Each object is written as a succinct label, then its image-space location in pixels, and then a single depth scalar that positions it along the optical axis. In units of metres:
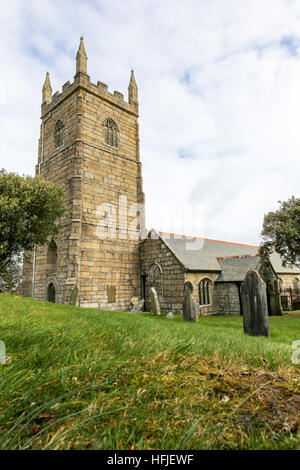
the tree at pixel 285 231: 15.89
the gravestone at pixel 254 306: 7.97
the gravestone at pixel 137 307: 14.18
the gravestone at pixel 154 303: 14.58
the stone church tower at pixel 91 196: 16.28
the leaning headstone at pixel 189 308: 11.13
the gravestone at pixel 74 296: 13.46
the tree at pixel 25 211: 12.68
